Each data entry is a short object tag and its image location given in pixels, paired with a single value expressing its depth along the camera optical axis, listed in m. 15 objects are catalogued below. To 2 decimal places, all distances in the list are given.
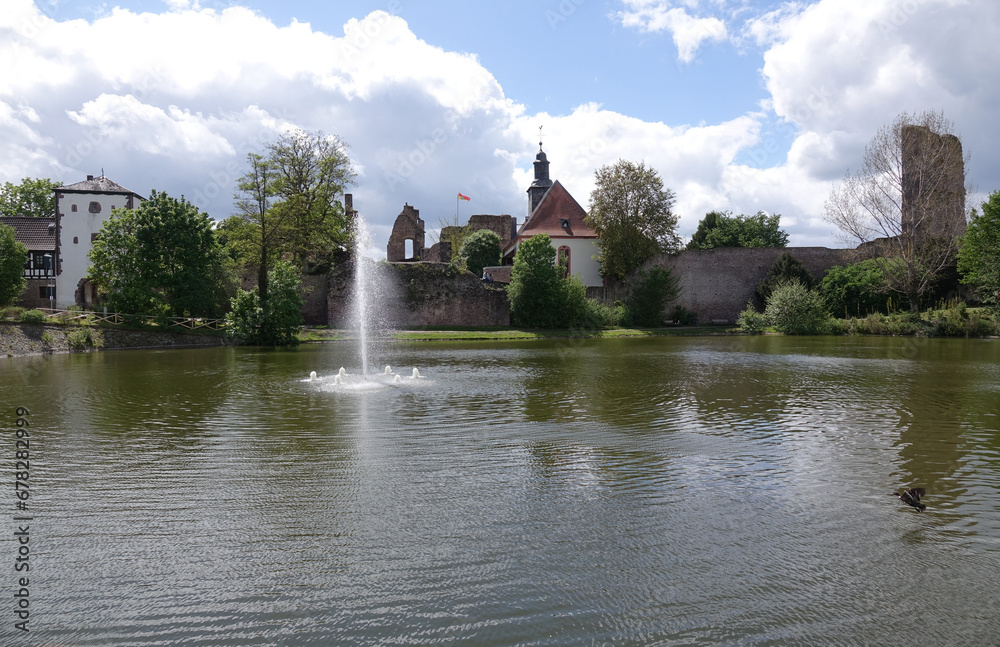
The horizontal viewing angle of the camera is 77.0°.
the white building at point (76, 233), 43.44
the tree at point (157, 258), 29.42
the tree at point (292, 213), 34.66
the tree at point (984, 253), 31.20
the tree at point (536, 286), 36.81
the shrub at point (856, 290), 37.50
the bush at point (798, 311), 34.94
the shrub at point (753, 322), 36.78
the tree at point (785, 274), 39.84
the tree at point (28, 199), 53.16
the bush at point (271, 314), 28.47
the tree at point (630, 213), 43.88
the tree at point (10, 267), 28.75
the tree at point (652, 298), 40.44
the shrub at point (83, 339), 25.33
